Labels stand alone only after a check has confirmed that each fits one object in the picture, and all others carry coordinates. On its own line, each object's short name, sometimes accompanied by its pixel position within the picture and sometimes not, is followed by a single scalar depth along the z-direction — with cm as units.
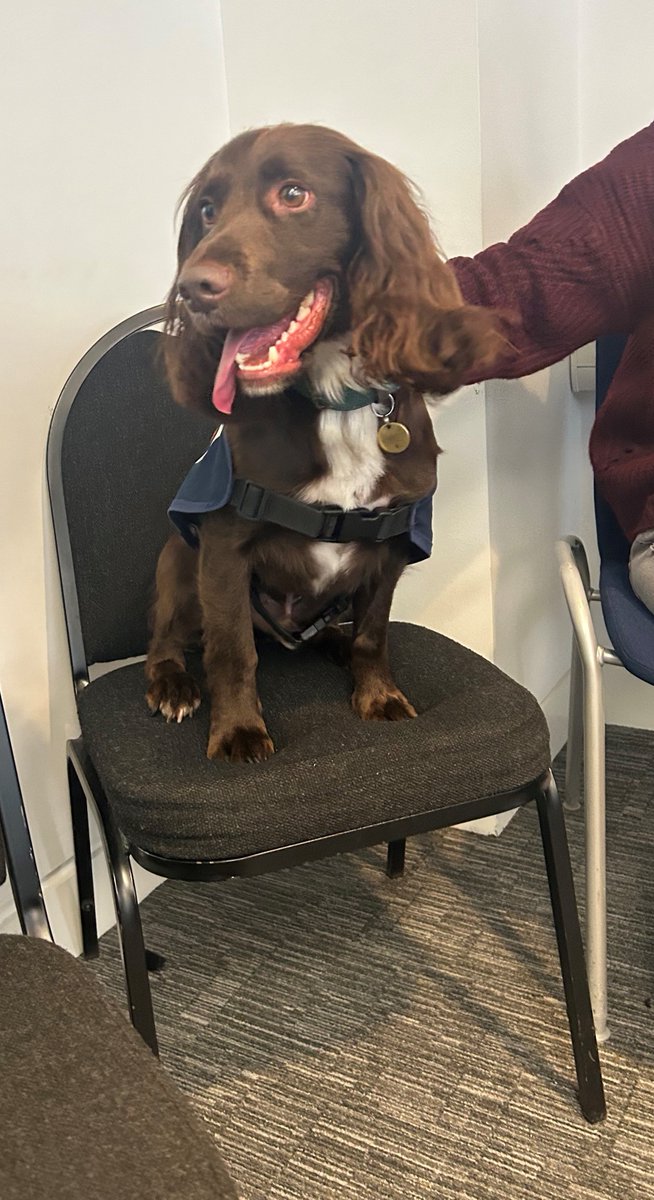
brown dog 82
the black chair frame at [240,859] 93
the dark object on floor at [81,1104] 56
